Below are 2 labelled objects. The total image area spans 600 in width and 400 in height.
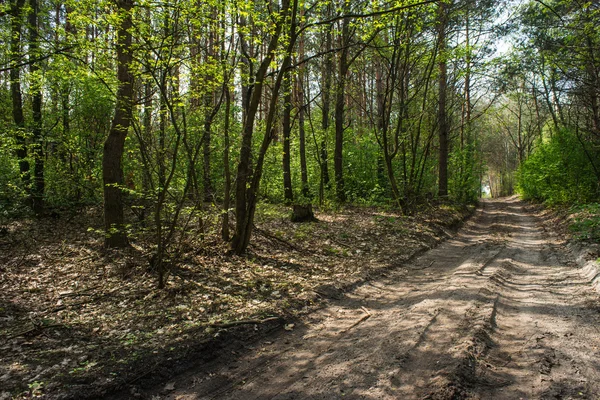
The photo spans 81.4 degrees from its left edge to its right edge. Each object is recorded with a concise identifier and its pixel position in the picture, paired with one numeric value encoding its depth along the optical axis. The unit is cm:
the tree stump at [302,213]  1196
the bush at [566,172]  1551
